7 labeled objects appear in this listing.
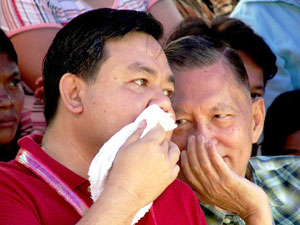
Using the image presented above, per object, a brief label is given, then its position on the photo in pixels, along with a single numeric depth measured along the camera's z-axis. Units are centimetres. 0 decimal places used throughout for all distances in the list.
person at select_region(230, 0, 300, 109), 911
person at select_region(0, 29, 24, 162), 613
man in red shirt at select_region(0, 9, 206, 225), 401
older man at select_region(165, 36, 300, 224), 545
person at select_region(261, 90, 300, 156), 832
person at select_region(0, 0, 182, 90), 680
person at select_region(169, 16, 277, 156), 770
